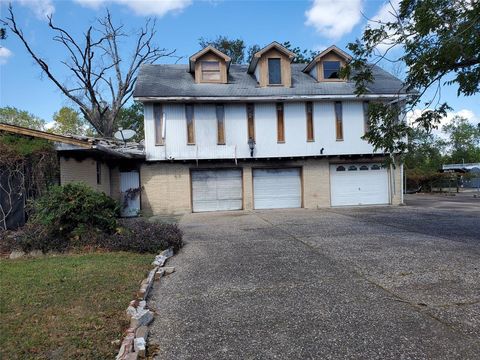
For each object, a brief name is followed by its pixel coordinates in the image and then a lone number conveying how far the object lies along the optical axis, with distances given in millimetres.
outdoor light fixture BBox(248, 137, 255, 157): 18172
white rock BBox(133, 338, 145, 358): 3485
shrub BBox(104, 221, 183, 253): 8117
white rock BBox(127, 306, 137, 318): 4382
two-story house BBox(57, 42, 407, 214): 17906
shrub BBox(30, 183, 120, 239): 8211
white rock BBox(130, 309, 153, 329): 4102
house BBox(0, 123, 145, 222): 10195
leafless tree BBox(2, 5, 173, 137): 28828
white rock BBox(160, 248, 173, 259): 7891
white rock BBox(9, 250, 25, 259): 7819
